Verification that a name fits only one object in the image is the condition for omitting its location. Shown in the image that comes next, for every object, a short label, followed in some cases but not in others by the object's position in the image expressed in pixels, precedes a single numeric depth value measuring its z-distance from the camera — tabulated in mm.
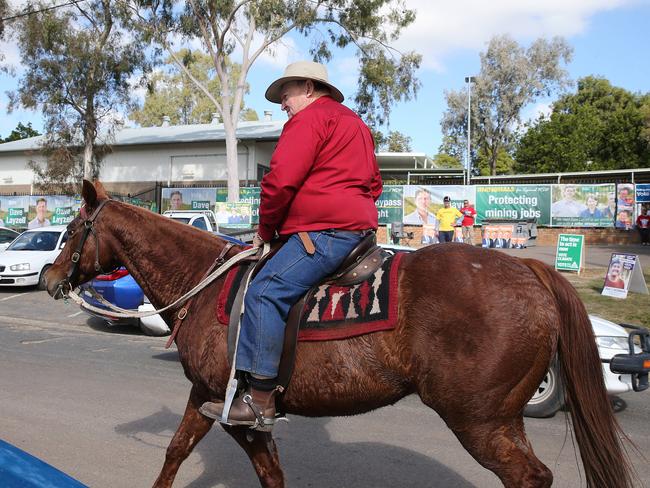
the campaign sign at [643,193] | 24141
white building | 34062
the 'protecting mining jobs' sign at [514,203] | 24844
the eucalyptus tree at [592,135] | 45000
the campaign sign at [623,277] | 12113
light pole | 39875
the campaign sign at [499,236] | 23672
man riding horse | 3084
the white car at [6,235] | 18759
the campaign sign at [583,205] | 24312
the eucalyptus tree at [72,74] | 26922
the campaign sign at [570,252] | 15828
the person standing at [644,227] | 23706
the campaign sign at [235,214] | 24516
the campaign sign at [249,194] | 27141
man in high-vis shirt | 18672
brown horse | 2854
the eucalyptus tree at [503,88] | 51344
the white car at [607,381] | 5742
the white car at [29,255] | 15031
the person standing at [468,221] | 21297
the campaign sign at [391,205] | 26016
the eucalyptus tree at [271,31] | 23797
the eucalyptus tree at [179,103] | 65250
